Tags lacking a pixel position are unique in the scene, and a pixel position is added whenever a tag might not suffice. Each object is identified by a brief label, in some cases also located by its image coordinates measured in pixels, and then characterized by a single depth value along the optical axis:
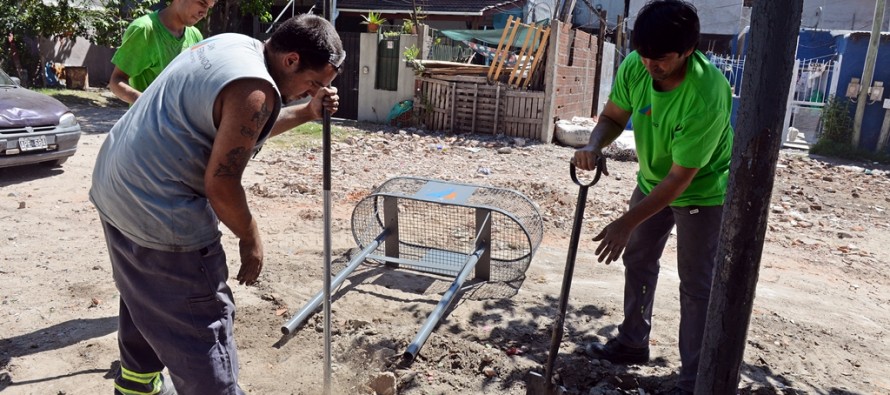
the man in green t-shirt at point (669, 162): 2.79
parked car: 7.39
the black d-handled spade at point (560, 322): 3.10
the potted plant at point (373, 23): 14.47
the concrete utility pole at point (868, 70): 12.50
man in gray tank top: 2.14
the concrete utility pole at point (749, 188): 1.94
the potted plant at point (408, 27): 14.37
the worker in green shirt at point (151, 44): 3.71
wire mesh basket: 4.91
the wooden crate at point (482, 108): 12.36
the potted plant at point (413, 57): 13.12
